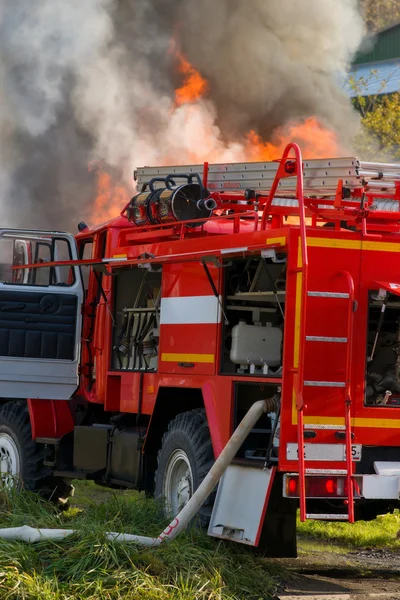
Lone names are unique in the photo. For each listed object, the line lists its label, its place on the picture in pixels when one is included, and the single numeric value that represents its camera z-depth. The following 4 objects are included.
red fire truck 13.13
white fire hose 13.50
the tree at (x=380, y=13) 48.57
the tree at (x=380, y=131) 39.38
